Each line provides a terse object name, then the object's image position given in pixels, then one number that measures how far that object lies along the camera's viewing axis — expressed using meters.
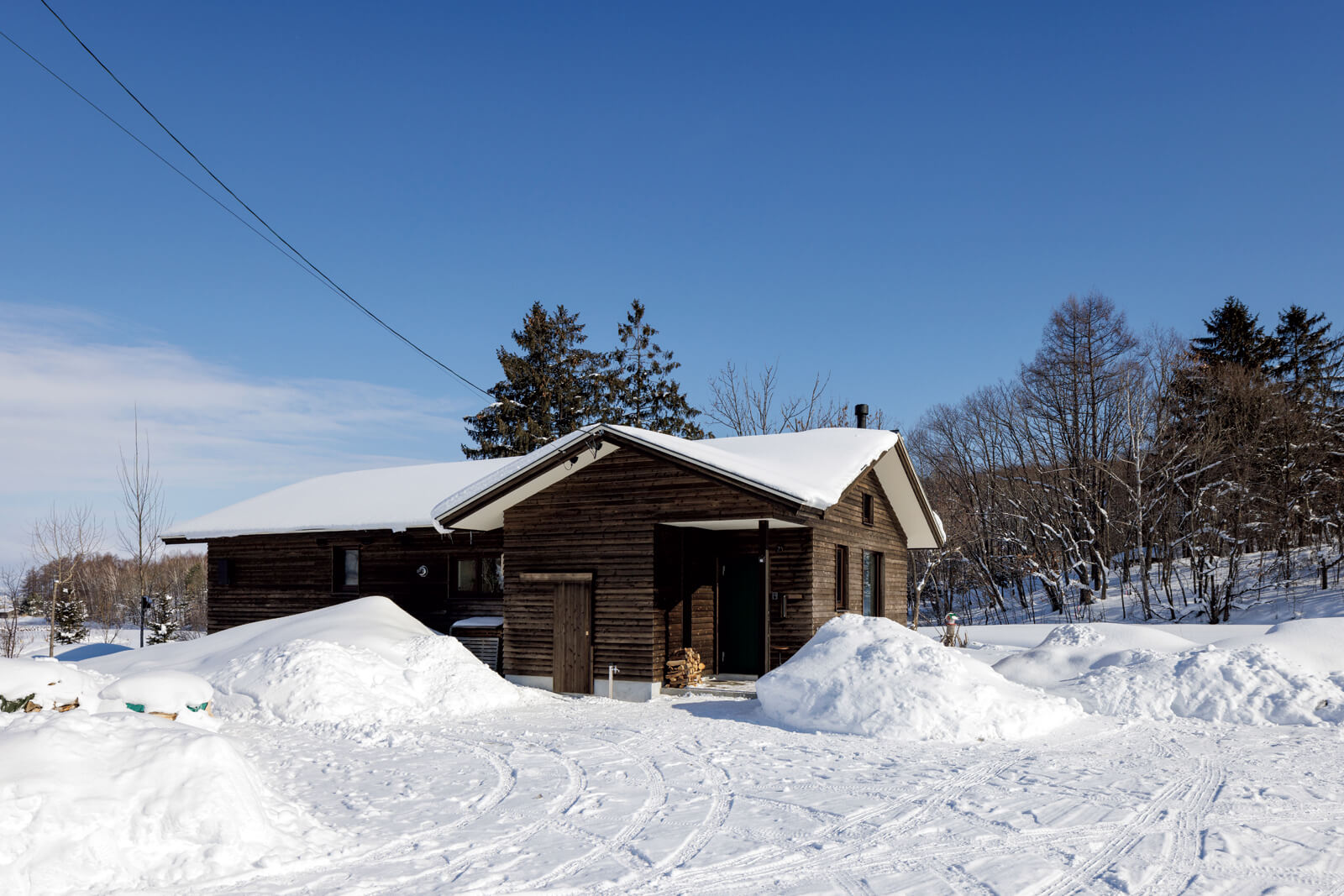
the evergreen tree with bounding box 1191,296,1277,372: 34.74
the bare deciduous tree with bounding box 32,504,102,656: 26.52
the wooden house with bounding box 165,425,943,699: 14.77
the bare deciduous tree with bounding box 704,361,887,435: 37.78
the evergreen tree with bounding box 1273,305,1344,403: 31.58
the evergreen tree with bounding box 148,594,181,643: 27.86
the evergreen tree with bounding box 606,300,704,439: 39.50
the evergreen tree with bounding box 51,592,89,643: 29.53
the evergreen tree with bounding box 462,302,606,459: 37.41
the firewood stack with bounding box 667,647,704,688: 15.24
